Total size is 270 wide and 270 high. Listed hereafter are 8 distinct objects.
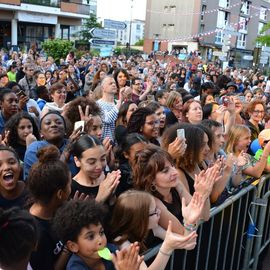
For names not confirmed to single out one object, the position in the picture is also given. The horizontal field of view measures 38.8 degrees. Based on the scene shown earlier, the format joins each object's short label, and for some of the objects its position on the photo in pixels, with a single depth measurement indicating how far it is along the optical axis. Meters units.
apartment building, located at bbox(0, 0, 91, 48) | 30.17
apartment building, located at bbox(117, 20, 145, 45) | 97.41
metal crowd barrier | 2.87
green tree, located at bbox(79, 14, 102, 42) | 39.81
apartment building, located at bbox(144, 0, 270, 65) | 42.06
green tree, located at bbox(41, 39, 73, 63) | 19.98
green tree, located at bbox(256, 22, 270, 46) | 31.46
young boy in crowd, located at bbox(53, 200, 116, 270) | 2.10
